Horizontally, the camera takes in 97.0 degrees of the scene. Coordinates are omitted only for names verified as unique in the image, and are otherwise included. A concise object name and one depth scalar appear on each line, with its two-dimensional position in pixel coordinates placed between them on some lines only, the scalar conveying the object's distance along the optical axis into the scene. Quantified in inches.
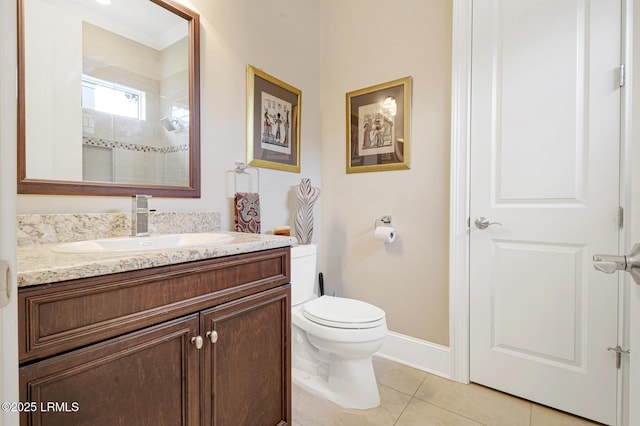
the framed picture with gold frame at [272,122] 68.3
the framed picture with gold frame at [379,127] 75.2
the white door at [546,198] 52.1
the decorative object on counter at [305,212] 73.8
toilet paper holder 77.9
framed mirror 39.5
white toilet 54.5
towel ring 65.0
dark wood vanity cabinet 23.7
